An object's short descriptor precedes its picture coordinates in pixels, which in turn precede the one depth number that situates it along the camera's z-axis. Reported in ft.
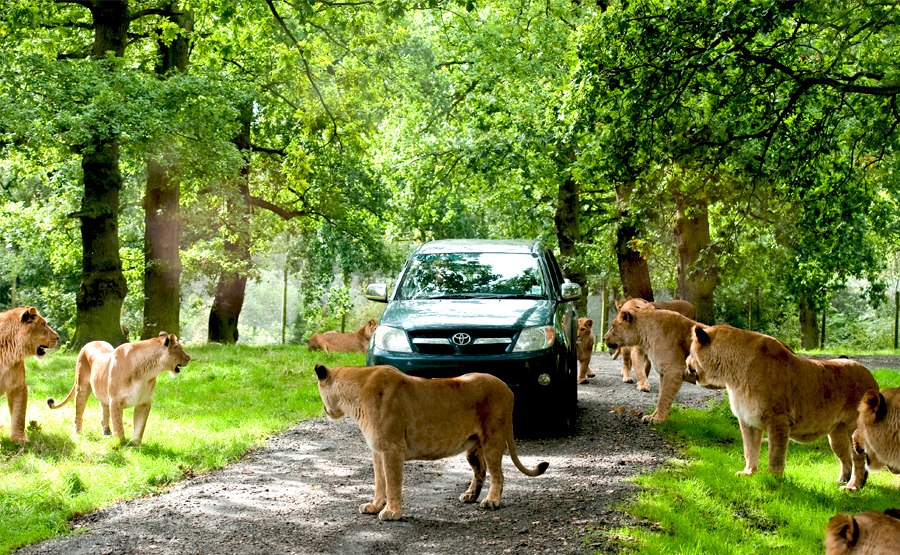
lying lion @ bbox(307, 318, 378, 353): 66.90
